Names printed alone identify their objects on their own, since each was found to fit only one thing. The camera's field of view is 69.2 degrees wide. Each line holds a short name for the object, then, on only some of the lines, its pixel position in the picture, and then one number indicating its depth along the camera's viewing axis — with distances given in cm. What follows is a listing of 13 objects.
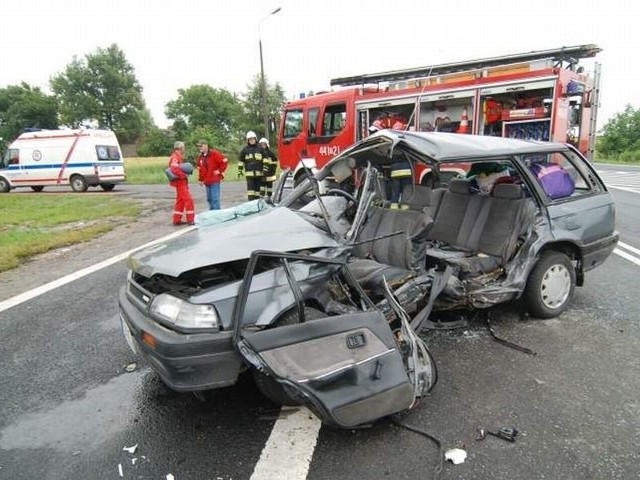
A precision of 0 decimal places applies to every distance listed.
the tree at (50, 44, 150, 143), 6712
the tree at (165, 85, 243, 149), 7731
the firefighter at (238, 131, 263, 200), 961
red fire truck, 858
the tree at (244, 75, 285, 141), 4975
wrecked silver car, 231
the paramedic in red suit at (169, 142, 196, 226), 895
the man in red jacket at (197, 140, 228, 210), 930
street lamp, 1902
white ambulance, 1791
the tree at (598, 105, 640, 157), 4569
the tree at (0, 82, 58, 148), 6456
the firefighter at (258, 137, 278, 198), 971
